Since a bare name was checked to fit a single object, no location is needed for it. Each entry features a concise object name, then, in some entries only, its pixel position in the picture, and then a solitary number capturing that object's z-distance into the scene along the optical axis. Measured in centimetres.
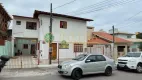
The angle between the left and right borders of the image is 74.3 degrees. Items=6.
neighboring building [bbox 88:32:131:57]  1577
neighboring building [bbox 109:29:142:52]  1958
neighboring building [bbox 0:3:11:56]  1114
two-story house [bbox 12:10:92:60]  1267
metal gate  864
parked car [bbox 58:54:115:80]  594
